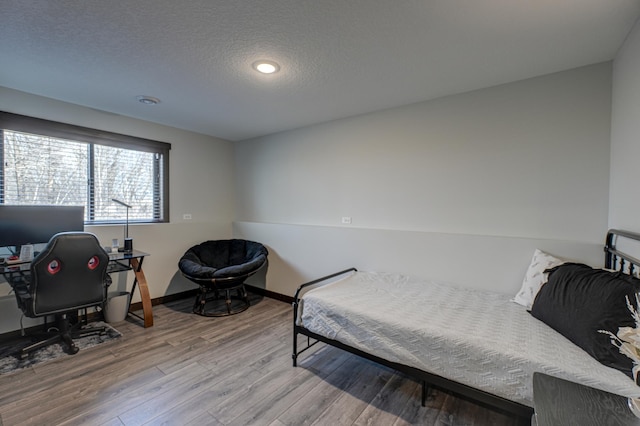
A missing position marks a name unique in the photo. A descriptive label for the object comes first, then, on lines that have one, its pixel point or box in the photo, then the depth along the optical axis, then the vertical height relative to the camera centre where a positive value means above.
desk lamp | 3.31 -0.45
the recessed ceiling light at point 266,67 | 2.22 +1.15
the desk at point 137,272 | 3.03 -0.72
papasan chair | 3.40 -0.81
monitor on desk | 2.56 -0.17
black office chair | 2.33 -0.67
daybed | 1.41 -0.77
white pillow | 2.12 -0.52
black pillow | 1.37 -0.54
